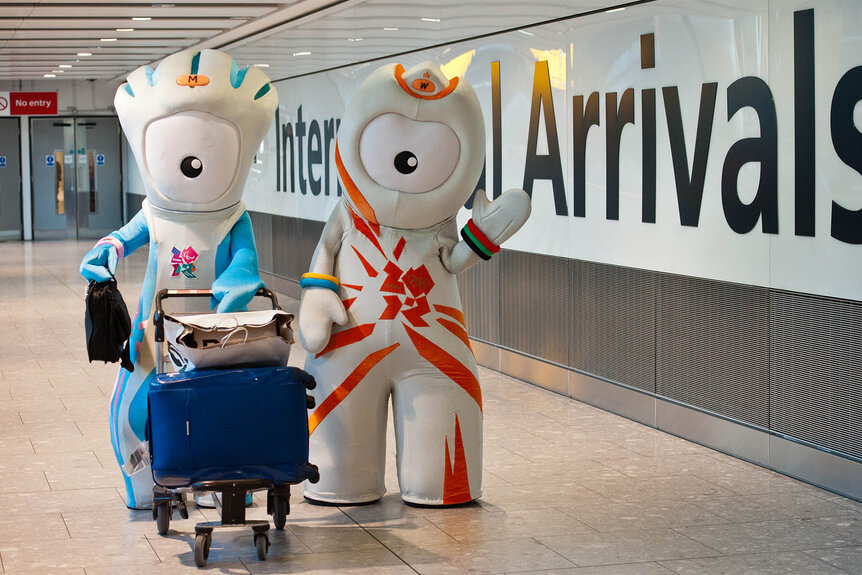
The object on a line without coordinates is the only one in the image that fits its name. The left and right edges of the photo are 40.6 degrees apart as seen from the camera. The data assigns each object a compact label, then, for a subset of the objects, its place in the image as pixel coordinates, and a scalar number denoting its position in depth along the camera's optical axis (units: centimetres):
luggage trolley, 448
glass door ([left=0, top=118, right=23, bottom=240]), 2605
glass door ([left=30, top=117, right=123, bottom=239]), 2638
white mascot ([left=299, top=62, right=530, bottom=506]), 525
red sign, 2484
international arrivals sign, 552
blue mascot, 529
